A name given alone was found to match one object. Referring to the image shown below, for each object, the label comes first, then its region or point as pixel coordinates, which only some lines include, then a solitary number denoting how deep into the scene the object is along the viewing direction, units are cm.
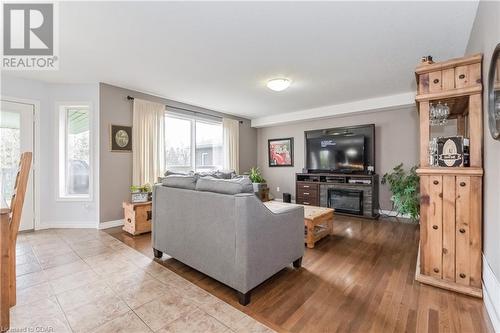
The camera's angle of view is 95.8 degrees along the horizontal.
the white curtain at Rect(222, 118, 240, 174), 602
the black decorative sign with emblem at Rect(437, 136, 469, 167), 201
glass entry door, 348
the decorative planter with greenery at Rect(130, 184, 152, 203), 379
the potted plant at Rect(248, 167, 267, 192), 594
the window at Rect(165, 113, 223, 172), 496
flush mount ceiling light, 349
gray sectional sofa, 178
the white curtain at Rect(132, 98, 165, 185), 420
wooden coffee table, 300
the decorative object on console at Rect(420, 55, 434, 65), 215
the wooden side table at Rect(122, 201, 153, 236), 355
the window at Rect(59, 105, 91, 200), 397
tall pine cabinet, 190
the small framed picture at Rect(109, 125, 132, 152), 395
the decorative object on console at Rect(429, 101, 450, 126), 221
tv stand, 458
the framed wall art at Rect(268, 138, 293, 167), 643
